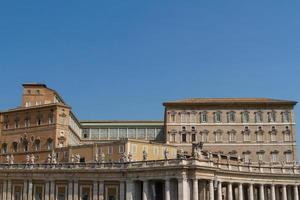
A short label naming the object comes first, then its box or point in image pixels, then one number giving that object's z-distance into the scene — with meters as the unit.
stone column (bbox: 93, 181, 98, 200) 62.78
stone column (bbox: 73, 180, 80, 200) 63.69
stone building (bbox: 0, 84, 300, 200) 59.94
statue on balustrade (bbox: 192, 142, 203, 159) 58.51
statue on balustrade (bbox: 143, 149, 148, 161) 70.38
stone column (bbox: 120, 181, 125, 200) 61.38
